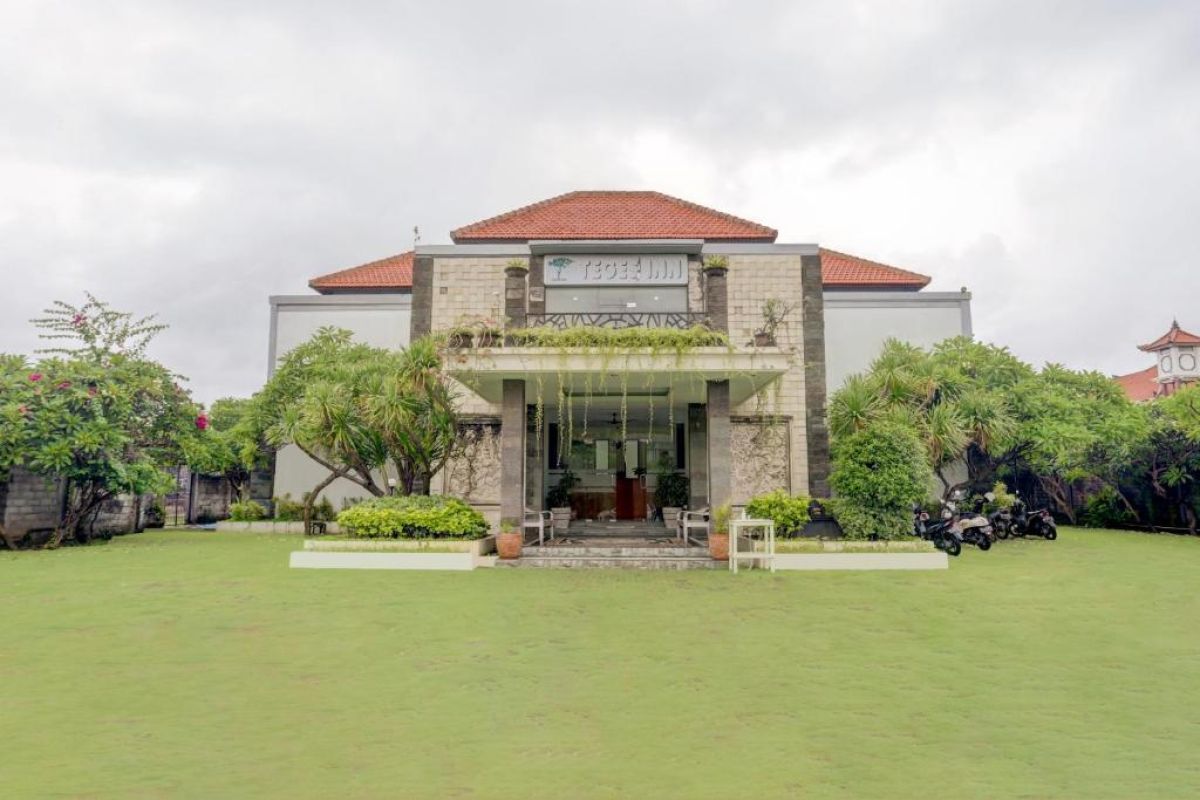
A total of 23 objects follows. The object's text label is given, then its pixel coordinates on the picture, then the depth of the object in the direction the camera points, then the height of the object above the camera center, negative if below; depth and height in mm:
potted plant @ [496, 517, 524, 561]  12023 -1257
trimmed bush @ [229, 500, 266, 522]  20109 -1182
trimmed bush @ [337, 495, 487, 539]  12273 -900
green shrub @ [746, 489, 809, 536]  12383 -695
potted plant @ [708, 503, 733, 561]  11812 -1067
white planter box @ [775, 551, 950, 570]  11508 -1451
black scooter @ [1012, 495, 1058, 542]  16531 -1215
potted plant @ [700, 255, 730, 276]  16031 +4803
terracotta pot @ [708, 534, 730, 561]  11797 -1278
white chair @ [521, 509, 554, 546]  13148 -1028
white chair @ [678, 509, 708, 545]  13279 -972
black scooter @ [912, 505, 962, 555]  13609 -1198
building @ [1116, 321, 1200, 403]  34688 +5810
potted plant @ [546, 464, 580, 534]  18016 -517
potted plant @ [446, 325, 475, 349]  12601 +2424
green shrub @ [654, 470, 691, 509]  17844 -477
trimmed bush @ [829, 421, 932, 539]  12055 -169
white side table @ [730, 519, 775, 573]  11172 -1206
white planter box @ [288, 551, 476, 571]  11492 -1486
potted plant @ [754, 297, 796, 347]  13586 +3653
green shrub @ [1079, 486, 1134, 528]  20094 -1097
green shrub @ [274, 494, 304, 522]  19938 -1138
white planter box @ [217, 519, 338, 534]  19234 -1554
